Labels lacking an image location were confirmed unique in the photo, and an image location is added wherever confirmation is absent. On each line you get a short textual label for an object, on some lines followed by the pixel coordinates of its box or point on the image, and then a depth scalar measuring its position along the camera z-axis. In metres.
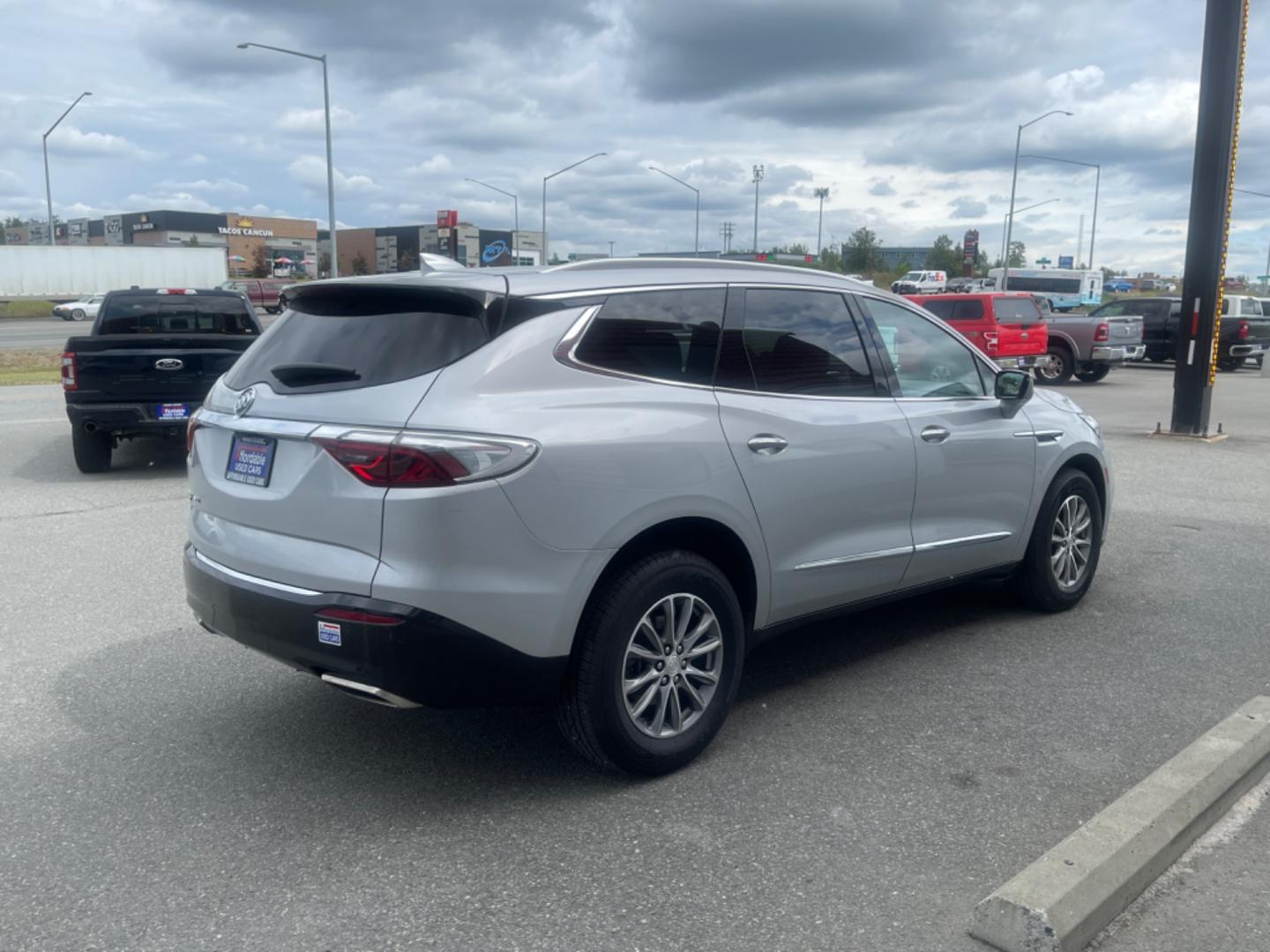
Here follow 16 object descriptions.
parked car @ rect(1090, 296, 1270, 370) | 28.25
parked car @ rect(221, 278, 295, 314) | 51.97
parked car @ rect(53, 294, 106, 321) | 50.59
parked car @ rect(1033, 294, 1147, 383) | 23.67
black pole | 13.56
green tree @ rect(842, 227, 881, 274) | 89.31
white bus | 55.09
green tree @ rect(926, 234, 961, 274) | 110.06
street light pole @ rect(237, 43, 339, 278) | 33.59
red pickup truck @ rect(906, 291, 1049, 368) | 21.58
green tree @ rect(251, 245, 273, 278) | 96.81
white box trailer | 55.03
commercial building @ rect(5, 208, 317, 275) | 110.50
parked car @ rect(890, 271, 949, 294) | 60.72
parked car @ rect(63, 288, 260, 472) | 9.93
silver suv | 3.51
